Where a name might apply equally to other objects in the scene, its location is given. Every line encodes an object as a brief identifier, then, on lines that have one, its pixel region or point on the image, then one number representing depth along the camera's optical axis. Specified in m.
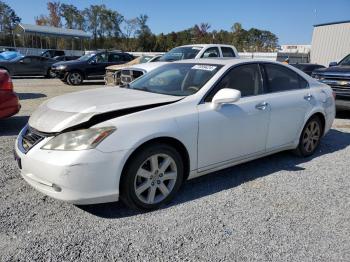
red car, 6.53
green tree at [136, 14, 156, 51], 70.56
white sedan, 3.35
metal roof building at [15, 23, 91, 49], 45.72
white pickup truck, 11.53
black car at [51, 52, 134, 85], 17.73
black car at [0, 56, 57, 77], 21.00
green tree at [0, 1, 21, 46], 63.34
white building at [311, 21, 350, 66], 28.42
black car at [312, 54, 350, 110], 8.92
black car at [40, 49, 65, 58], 28.81
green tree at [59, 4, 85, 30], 73.06
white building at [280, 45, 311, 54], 50.30
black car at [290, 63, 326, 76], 18.28
